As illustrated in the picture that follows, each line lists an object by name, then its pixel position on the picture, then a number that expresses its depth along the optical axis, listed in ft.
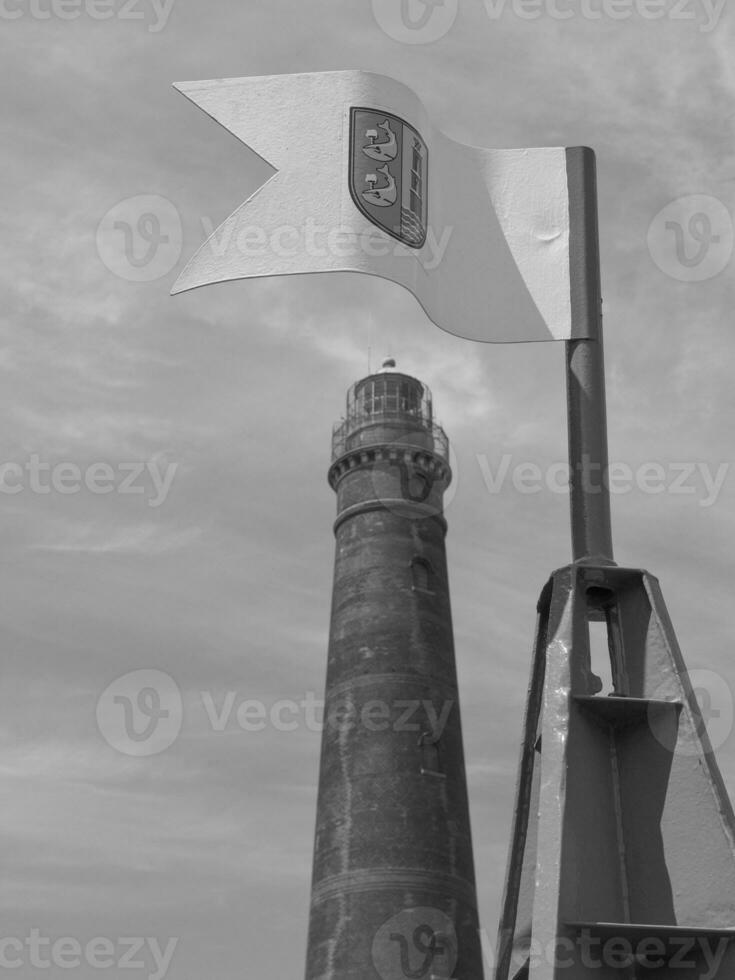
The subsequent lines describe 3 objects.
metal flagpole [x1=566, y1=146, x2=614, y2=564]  19.29
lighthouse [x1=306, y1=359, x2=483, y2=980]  84.64
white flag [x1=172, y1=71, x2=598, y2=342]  18.45
